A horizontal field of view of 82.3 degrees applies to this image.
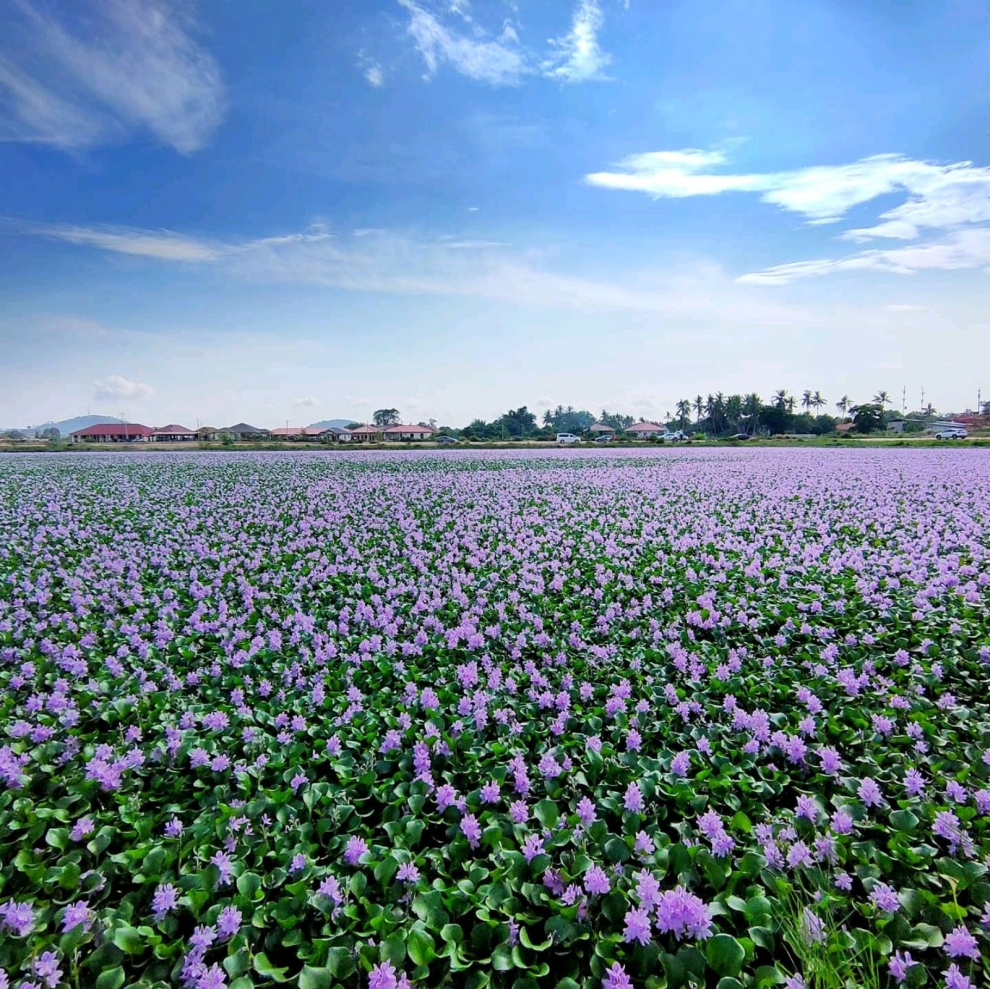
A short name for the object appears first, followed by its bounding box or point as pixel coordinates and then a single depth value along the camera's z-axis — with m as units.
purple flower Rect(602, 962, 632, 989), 1.70
